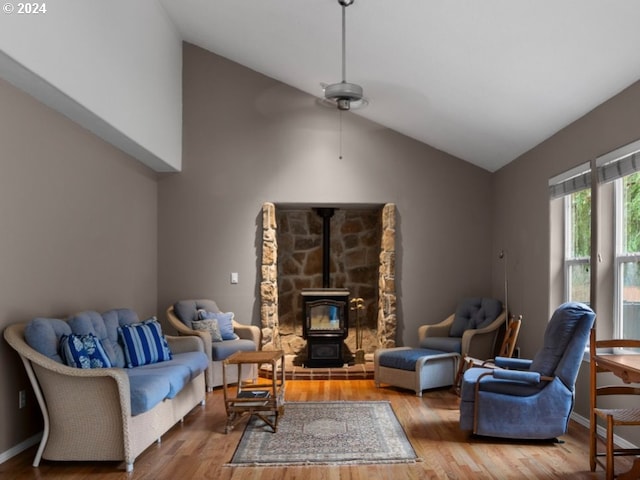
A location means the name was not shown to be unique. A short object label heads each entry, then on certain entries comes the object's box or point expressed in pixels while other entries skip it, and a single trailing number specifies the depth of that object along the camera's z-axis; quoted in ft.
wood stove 22.70
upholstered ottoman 19.29
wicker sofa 11.94
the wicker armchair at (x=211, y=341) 20.04
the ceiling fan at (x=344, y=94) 15.79
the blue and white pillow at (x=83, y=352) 12.52
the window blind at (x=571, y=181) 15.30
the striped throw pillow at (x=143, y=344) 15.53
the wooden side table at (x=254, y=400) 14.98
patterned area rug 12.77
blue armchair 13.43
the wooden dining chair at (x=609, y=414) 10.52
